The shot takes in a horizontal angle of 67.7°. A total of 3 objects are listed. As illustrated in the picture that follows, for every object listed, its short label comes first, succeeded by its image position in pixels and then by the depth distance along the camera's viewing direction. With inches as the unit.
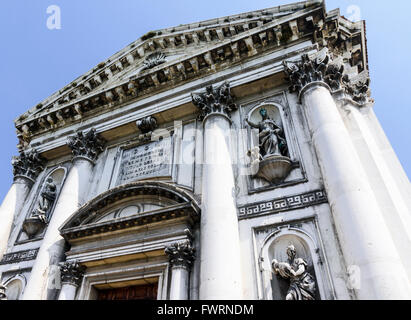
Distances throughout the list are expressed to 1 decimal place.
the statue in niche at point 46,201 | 409.8
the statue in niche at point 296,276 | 215.2
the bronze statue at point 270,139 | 318.7
